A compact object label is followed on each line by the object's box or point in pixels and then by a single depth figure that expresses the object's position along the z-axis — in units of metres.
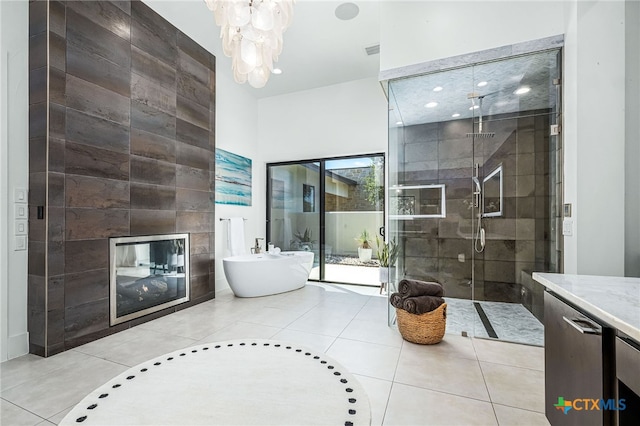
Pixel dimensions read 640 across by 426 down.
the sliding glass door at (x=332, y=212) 4.67
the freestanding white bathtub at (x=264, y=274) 3.88
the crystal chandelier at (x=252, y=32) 1.78
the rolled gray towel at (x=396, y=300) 2.61
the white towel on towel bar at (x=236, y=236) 4.38
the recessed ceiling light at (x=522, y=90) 2.94
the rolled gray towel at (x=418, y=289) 2.61
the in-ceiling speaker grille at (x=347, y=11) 3.03
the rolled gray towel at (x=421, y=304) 2.47
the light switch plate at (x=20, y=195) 2.28
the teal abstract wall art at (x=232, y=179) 4.37
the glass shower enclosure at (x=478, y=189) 2.87
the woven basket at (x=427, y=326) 2.47
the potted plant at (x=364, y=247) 4.70
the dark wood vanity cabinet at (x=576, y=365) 0.93
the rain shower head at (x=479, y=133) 3.27
